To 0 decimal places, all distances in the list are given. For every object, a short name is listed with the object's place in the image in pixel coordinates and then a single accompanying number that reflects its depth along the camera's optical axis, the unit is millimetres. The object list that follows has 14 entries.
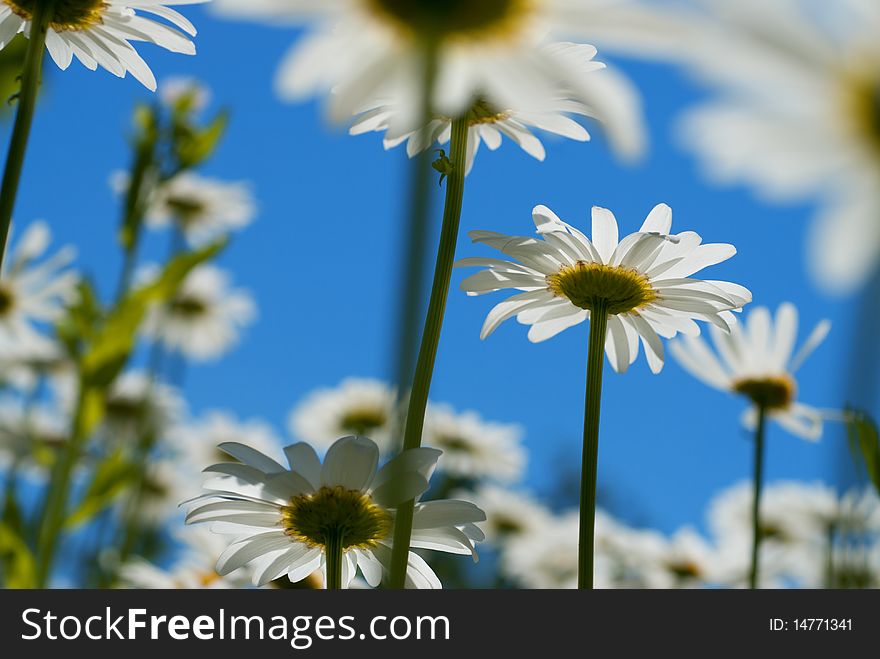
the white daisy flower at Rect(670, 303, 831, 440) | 647
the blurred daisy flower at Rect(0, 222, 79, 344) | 885
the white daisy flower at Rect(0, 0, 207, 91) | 540
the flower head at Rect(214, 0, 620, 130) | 469
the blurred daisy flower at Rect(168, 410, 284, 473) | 2582
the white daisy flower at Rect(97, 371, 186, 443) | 2315
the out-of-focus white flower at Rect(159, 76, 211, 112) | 745
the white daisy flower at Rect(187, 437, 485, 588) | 531
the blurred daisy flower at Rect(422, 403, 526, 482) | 2514
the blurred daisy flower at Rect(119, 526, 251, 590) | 610
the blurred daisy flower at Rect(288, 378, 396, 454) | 2319
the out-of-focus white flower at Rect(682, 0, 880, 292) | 387
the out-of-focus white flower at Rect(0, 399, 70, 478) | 749
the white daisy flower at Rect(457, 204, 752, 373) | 552
